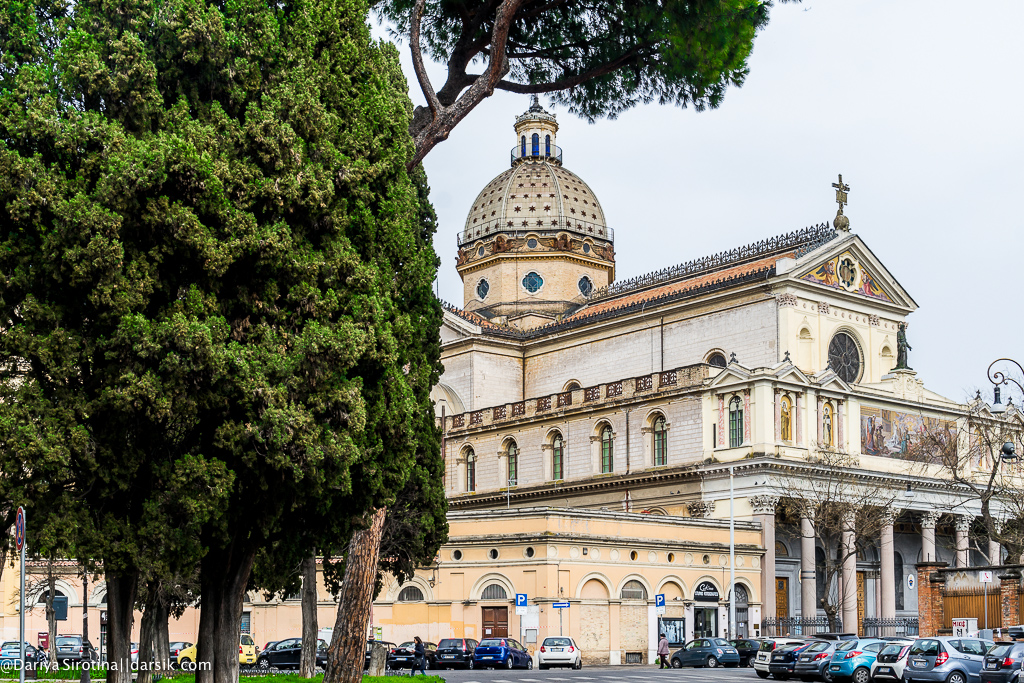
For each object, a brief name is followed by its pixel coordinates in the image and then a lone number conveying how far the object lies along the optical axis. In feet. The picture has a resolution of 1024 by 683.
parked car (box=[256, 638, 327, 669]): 144.87
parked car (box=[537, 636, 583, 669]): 141.90
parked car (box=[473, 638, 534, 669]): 139.95
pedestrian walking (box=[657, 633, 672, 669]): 145.48
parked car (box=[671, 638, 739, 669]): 144.05
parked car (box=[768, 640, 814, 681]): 117.50
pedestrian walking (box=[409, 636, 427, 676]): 132.11
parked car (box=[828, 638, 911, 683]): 107.24
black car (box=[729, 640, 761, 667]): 148.05
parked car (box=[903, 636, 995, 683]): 95.76
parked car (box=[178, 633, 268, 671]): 145.58
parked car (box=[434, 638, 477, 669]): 140.05
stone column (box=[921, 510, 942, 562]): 187.11
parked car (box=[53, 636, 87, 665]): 144.46
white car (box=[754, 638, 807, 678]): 126.62
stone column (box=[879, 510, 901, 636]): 181.27
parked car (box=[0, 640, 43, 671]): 133.96
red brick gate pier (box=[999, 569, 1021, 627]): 128.16
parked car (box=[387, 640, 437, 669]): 139.37
